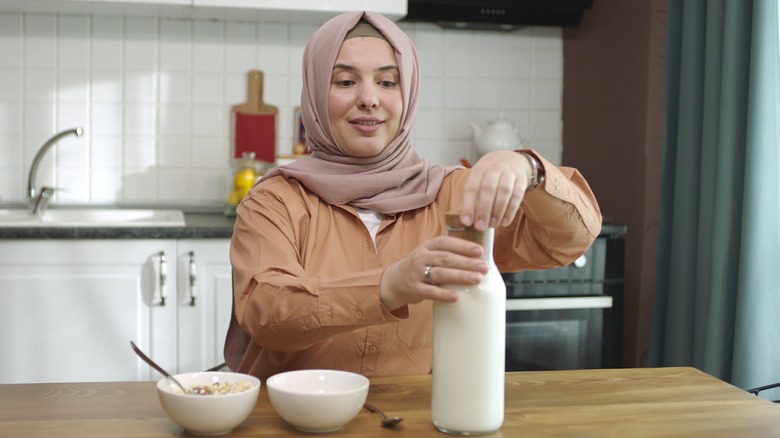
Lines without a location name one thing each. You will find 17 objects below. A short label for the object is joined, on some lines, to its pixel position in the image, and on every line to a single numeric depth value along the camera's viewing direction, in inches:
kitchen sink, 111.3
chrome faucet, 113.3
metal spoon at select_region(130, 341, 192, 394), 40.6
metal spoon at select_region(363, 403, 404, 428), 40.9
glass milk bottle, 39.3
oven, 106.7
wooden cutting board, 122.0
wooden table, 41.1
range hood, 121.2
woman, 50.3
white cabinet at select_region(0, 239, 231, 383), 96.7
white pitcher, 122.3
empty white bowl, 39.0
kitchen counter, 95.7
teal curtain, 87.6
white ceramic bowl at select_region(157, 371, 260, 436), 38.5
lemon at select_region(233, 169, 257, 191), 114.1
